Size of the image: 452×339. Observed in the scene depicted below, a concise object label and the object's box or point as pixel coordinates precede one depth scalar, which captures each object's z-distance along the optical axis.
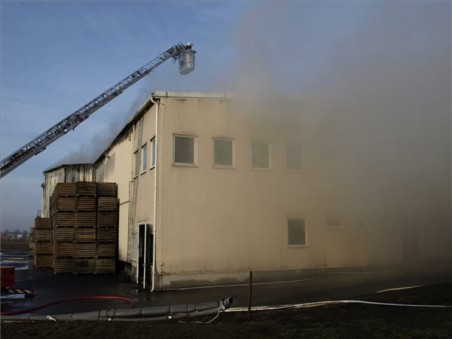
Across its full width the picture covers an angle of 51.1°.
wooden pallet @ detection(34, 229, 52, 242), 19.42
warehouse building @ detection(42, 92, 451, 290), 12.30
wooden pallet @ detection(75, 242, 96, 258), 16.66
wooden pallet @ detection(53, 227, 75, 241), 16.75
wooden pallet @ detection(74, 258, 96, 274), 16.52
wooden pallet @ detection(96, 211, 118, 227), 17.09
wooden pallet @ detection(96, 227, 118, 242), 16.91
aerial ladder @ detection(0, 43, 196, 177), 23.46
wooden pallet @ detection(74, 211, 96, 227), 16.89
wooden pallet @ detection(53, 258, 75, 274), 16.53
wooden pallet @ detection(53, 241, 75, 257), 16.66
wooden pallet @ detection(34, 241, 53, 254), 19.22
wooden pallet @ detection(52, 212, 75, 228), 16.83
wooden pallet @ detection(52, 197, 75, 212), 17.05
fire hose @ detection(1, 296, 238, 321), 7.50
